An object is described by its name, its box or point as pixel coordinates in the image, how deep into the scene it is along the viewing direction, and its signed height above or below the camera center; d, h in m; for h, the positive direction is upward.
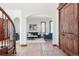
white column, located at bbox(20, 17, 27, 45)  2.04 -0.11
